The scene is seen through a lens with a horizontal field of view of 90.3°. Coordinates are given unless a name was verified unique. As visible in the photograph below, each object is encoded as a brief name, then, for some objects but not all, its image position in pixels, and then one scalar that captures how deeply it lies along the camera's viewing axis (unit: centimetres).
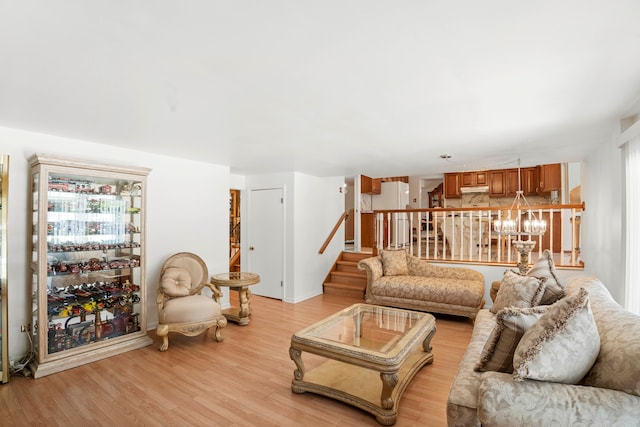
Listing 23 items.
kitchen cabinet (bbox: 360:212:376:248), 836
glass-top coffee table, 221
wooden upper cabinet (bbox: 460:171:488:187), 812
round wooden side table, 419
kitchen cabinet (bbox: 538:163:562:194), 687
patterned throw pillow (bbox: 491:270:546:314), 265
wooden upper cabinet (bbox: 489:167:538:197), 747
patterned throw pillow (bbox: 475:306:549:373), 168
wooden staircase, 581
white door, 555
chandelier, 374
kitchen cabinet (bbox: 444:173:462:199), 843
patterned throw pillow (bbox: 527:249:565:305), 265
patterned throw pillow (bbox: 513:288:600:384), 145
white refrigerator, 841
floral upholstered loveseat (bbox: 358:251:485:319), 430
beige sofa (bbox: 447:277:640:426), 130
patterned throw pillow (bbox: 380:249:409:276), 507
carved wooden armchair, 341
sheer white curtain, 249
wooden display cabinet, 288
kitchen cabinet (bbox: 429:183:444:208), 942
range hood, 803
